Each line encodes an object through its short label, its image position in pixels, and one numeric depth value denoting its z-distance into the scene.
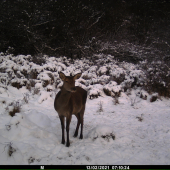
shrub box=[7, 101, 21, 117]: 4.69
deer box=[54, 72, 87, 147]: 3.40
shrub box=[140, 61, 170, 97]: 7.44
